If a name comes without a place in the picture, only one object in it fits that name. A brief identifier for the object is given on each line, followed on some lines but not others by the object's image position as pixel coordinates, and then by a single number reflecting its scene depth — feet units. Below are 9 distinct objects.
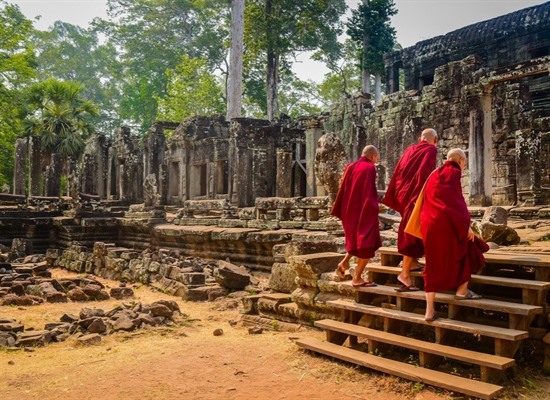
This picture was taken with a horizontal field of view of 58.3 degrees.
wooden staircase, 12.30
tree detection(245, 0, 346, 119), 92.53
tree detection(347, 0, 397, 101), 87.15
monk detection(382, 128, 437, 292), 15.62
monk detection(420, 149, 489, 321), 13.79
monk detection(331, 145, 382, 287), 17.24
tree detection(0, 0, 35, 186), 85.10
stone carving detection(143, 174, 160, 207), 50.62
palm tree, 88.17
